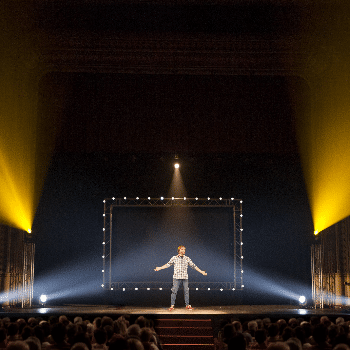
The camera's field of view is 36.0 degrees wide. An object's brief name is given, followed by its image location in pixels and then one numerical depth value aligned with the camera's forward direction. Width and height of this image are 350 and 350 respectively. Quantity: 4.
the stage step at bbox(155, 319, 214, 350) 9.24
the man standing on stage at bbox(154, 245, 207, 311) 11.15
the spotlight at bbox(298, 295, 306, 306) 12.69
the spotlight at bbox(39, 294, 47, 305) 12.71
